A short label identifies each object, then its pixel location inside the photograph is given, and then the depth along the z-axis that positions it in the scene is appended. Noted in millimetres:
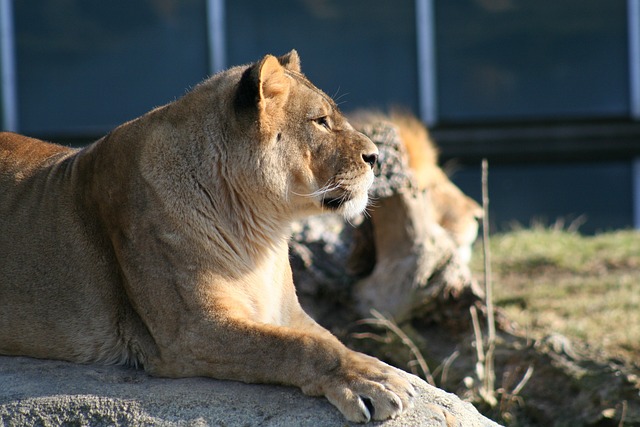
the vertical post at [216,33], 23937
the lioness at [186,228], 6855
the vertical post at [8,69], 24062
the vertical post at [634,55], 25078
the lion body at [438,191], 13414
